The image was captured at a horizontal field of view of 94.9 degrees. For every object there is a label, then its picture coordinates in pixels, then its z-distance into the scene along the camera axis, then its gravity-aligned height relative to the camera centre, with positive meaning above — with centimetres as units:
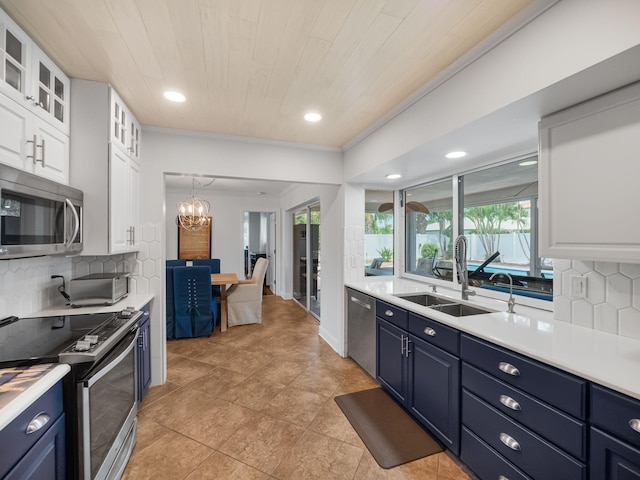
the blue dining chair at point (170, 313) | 397 -100
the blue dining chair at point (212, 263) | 540 -43
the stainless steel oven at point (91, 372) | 129 -65
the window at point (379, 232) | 365 +11
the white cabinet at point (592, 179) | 124 +29
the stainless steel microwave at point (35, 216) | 129 +12
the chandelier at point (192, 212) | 484 +47
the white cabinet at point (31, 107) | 141 +72
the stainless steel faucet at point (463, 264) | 238 -18
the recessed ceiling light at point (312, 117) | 250 +108
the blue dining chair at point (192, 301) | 389 -83
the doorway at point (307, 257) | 525 -31
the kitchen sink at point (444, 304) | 229 -53
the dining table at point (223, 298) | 442 -88
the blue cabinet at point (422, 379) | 180 -99
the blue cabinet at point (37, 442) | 94 -73
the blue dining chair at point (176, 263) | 527 -41
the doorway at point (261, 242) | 715 -4
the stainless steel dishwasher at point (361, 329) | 280 -90
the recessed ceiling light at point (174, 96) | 215 +108
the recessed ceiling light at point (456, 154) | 229 +69
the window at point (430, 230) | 302 +13
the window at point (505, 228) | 217 +11
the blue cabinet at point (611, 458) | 103 -79
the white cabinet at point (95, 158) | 201 +57
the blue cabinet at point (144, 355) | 232 -95
